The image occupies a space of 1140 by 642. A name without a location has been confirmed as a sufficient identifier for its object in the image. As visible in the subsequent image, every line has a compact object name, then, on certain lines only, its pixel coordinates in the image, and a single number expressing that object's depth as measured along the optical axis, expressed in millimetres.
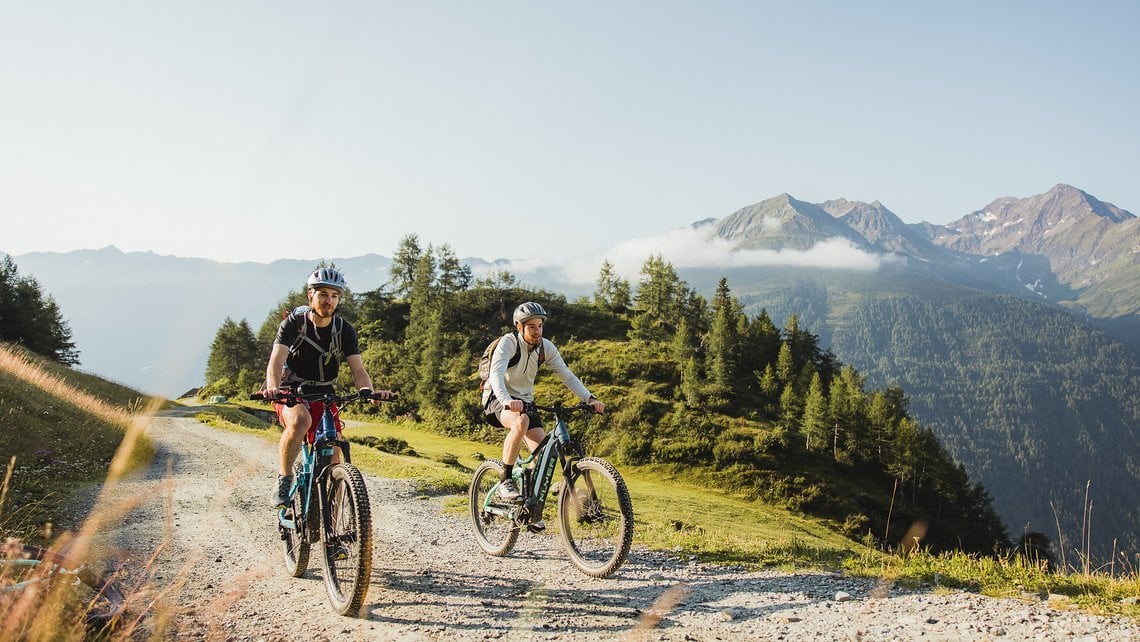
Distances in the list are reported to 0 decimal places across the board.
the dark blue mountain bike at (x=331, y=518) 6434
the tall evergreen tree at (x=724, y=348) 72375
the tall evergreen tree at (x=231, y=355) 95125
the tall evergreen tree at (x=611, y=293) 99500
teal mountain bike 7832
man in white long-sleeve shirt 8555
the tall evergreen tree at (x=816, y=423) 66625
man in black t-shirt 7602
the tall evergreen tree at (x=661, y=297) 85250
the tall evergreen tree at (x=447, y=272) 87250
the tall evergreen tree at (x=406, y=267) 97125
